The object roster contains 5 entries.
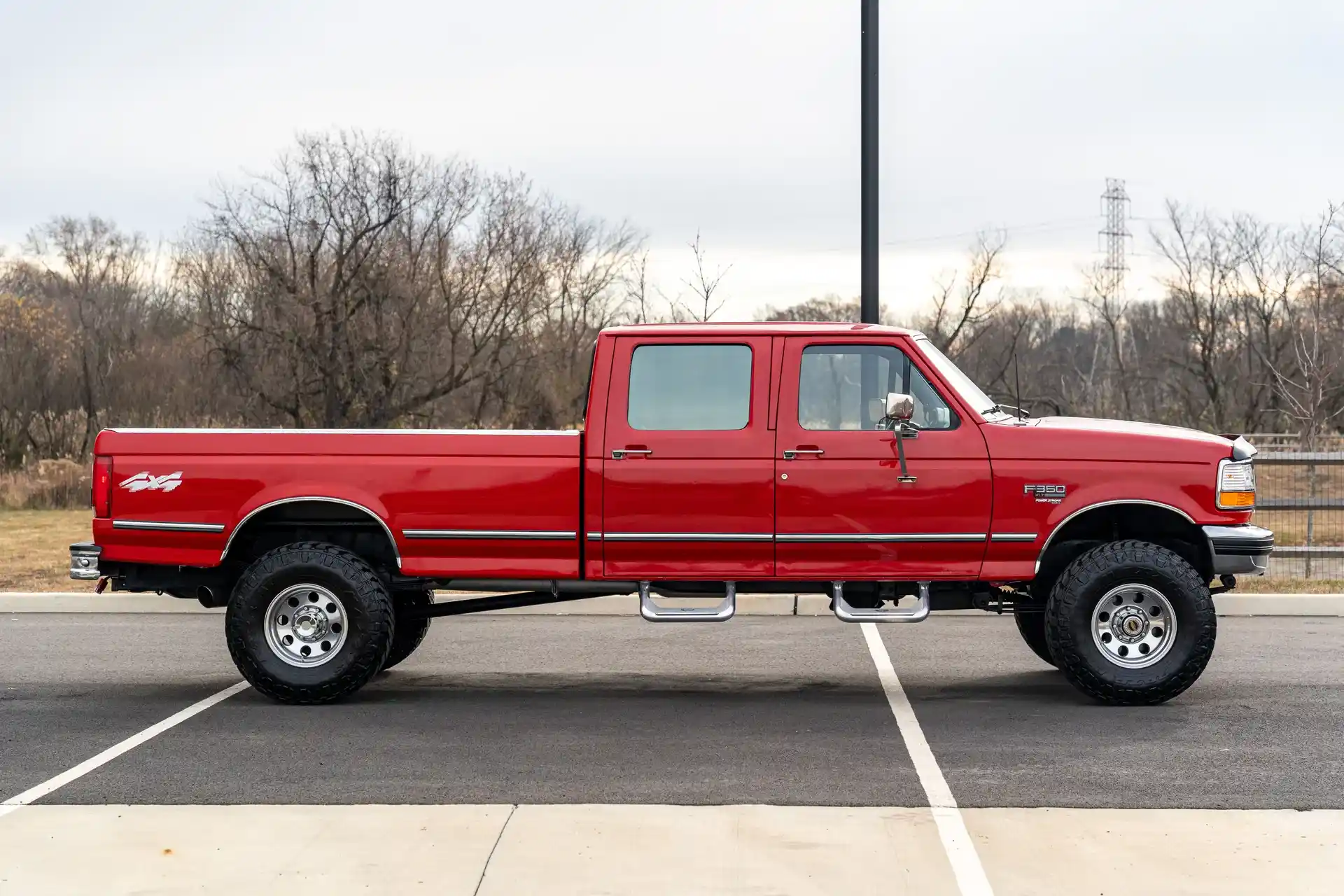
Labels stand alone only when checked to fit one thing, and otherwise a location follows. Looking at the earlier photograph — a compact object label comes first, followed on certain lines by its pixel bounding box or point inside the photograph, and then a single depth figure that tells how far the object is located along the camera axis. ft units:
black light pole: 42.78
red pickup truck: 28.17
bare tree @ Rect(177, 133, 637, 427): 96.58
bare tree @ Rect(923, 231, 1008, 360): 90.22
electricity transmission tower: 146.00
